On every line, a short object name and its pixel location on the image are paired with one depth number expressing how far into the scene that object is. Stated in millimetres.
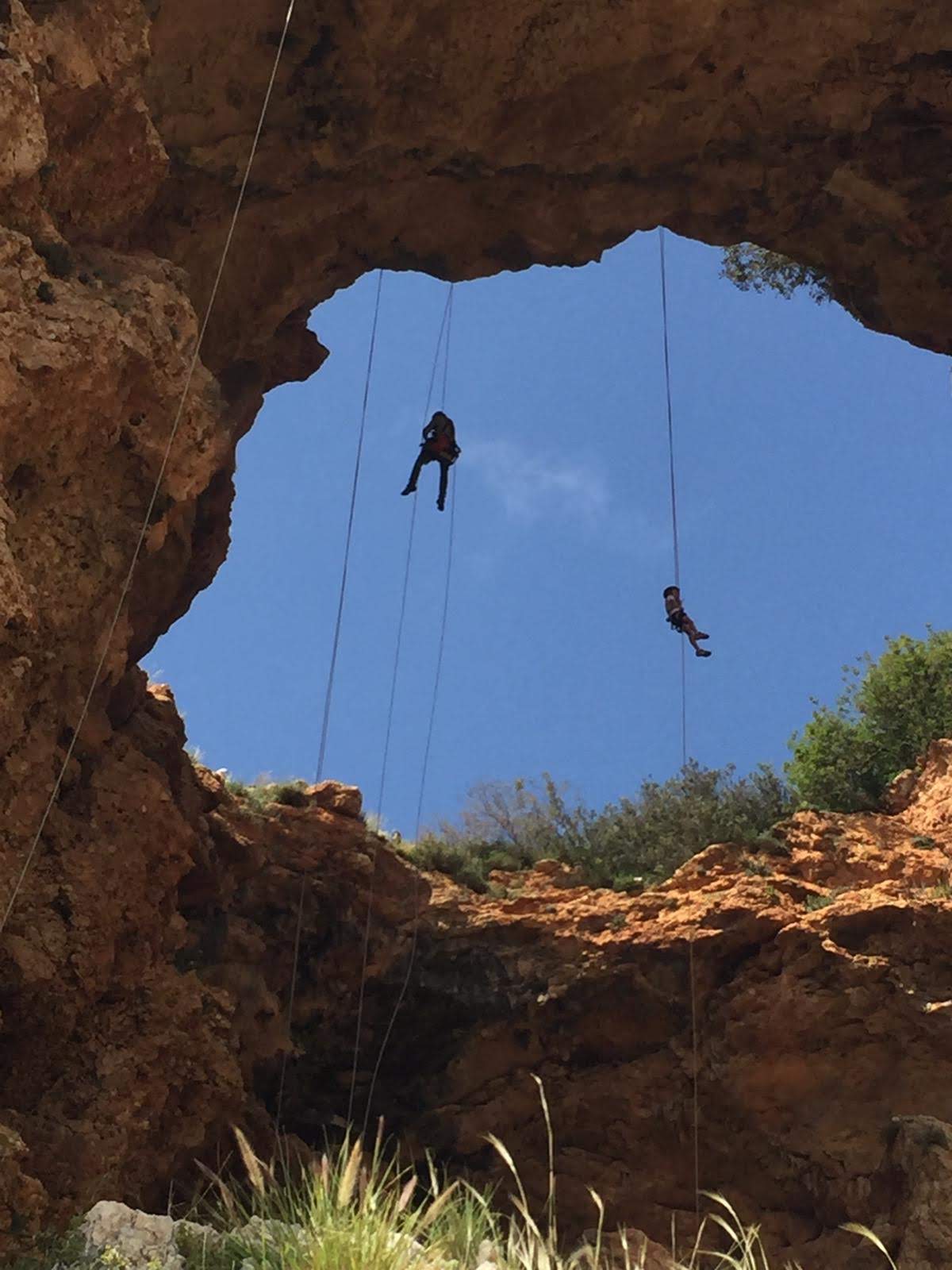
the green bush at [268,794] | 14414
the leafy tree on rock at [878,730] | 18375
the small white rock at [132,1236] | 6468
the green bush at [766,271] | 18578
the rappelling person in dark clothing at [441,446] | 16172
